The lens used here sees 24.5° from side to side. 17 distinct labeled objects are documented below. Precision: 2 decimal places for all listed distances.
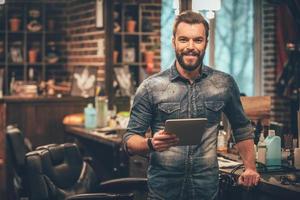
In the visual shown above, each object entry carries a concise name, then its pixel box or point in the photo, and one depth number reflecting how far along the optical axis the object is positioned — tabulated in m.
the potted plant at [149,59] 8.39
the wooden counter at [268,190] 3.46
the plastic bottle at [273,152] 4.05
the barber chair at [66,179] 4.30
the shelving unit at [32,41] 9.49
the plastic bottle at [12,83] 9.14
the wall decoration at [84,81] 7.94
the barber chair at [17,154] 5.66
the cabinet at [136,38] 8.30
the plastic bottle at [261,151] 4.07
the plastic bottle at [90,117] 7.09
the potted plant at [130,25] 8.36
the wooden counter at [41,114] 7.77
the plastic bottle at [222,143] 4.90
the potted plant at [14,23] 9.51
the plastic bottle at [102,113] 7.06
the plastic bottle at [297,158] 3.99
